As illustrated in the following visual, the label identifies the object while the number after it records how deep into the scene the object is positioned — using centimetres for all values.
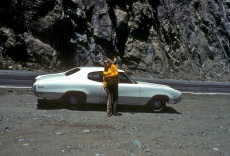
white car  840
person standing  802
